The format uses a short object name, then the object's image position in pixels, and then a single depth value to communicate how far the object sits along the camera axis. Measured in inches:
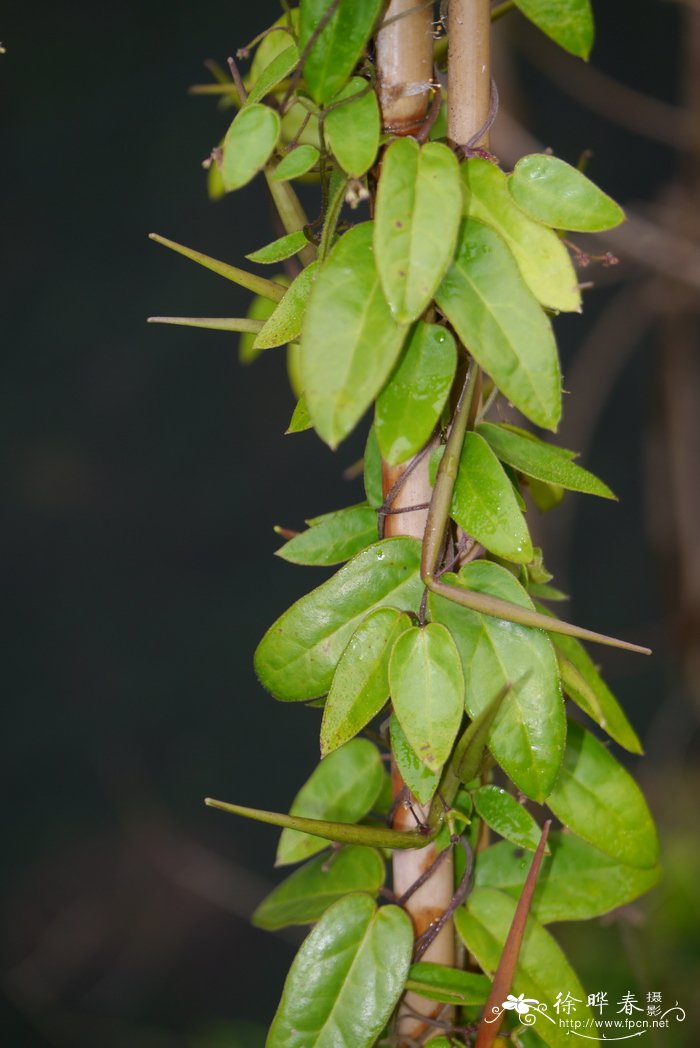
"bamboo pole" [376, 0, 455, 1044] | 30.1
